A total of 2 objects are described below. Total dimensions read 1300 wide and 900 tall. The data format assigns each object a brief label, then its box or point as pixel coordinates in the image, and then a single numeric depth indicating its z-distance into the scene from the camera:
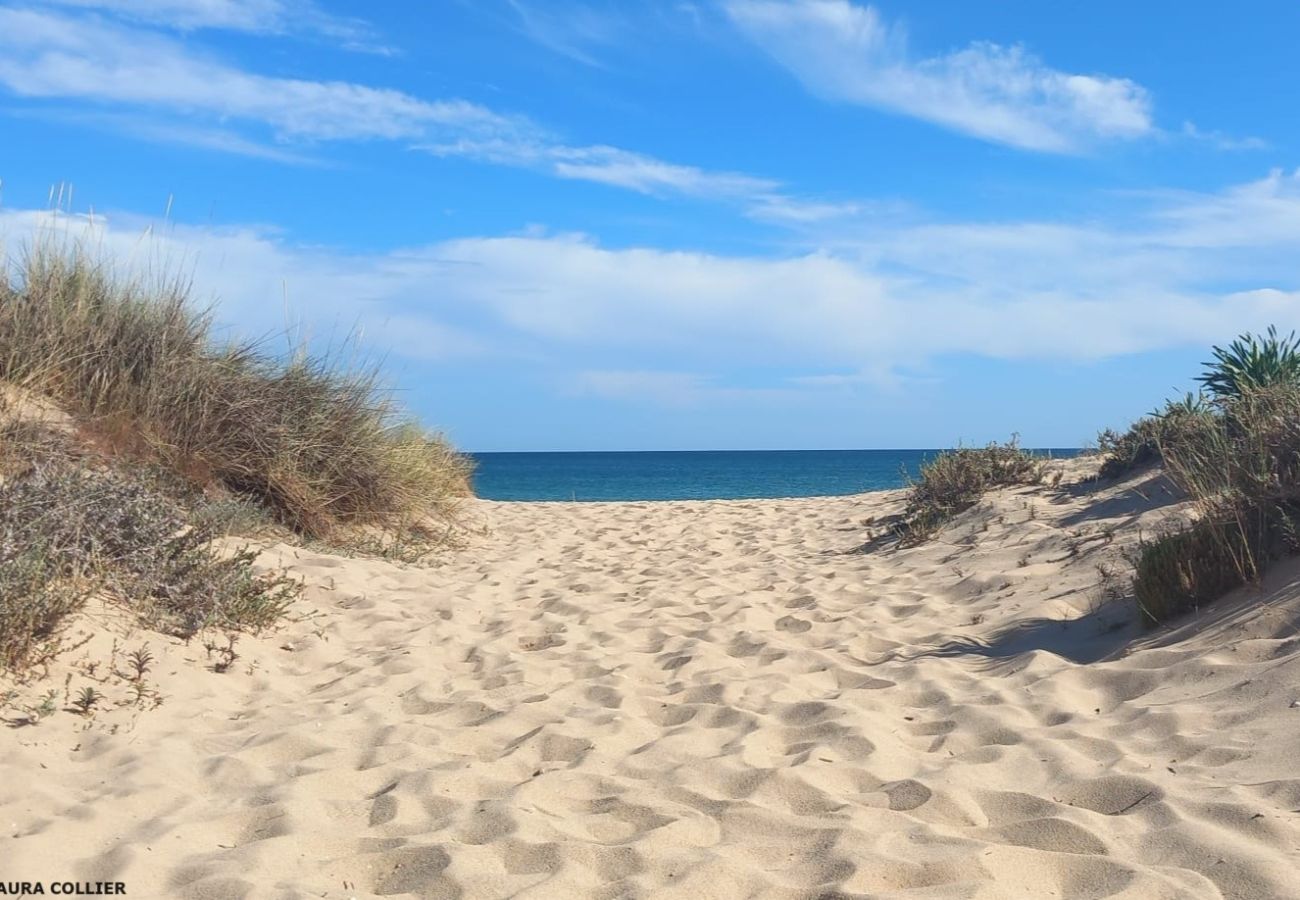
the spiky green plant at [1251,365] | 8.62
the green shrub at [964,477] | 9.63
